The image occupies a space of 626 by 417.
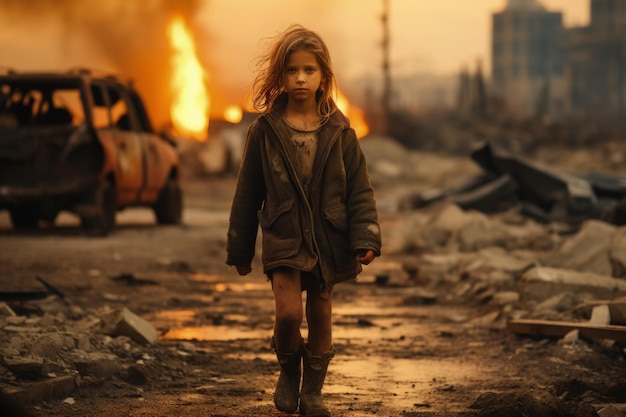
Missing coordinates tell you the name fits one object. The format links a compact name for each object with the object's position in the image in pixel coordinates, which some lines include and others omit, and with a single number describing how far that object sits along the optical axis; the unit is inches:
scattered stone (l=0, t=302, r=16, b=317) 442.6
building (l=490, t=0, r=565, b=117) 6069.2
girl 309.9
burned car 919.0
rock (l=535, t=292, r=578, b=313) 505.0
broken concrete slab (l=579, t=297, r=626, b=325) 427.0
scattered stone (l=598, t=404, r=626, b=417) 296.8
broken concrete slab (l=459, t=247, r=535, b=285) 629.4
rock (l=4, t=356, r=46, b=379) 337.8
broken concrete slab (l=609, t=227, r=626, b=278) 575.3
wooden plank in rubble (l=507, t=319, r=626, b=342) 414.4
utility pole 3174.0
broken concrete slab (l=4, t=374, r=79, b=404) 312.8
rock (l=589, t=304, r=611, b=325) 439.9
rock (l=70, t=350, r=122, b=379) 365.4
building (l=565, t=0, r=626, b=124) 4675.2
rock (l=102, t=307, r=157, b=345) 427.3
